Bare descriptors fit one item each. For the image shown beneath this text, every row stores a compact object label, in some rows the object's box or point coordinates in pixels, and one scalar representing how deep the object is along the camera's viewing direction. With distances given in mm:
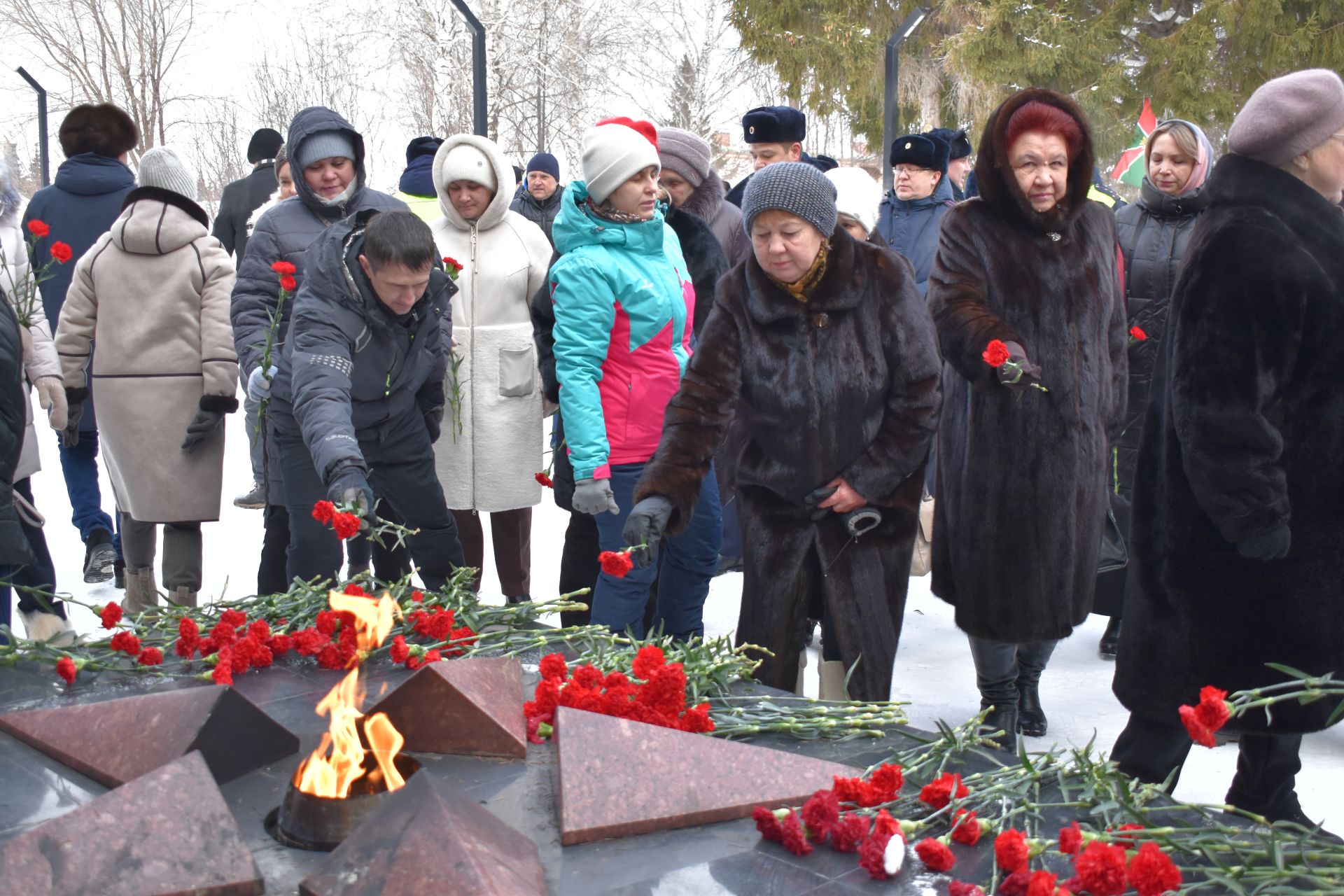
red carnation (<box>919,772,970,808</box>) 2096
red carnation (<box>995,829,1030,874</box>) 1841
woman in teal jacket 4027
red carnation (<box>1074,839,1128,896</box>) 1762
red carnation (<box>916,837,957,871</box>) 1887
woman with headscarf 4973
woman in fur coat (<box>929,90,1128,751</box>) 3838
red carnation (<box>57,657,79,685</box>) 2705
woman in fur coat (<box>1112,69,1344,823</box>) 2885
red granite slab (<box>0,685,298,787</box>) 2307
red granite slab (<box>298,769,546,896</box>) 1779
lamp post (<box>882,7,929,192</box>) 14164
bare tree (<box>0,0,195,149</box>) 23969
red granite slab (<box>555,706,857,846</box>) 2141
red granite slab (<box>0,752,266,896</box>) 1822
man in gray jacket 3875
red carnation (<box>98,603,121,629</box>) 2809
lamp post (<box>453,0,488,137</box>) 12125
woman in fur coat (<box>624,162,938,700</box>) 3564
